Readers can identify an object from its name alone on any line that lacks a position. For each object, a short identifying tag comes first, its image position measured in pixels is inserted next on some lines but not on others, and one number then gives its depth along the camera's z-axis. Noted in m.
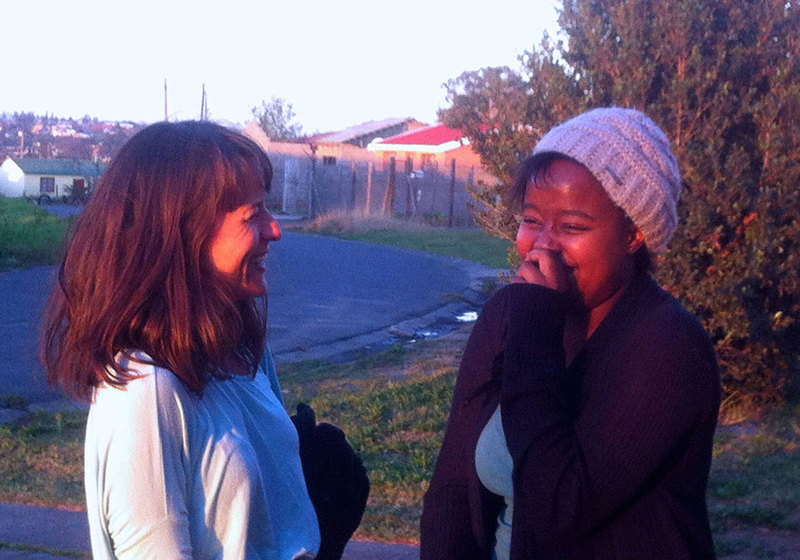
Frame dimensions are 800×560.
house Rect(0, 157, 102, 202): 58.81
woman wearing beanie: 1.72
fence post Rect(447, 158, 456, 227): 32.72
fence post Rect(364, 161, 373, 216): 34.54
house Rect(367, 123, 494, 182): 42.59
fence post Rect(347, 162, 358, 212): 35.12
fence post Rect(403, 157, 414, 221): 34.48
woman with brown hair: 1.73
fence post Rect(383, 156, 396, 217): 34.19
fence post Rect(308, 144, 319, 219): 34.88
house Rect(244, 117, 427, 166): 44.25
